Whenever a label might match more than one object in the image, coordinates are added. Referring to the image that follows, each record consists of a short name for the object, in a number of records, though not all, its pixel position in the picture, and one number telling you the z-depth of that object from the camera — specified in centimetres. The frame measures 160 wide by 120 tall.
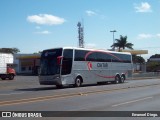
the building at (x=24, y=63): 7130
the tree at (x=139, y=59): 9285
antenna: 7674
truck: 3765
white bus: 2235
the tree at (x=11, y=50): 10219
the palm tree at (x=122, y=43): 7793
